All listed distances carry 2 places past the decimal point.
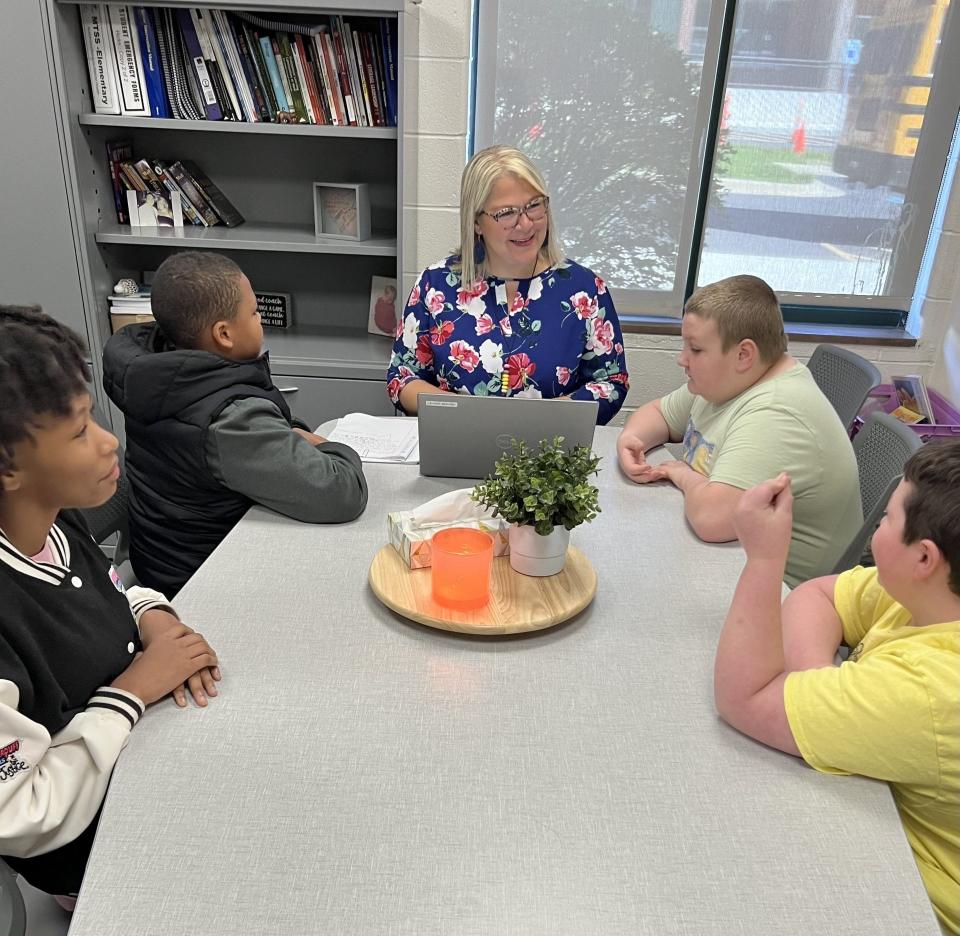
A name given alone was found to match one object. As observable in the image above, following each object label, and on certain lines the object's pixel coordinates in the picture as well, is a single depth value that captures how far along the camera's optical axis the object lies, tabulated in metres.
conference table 0.77
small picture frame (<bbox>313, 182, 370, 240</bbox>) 2.80
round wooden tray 1.15
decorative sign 3.08
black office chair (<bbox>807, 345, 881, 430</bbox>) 2.15
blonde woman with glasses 2.13
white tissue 1.38
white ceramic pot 1.27
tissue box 1.29
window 2.81
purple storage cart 2.77
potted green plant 1.20
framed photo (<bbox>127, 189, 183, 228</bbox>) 2.82
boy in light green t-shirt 1.52
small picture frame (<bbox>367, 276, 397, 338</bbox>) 3.01
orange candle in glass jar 1.17
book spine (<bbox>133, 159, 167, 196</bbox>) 2.81
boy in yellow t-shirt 0.87
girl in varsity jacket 0.85
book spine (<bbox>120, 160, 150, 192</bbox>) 2.79
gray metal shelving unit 2.56
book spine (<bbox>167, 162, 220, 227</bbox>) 2.86
